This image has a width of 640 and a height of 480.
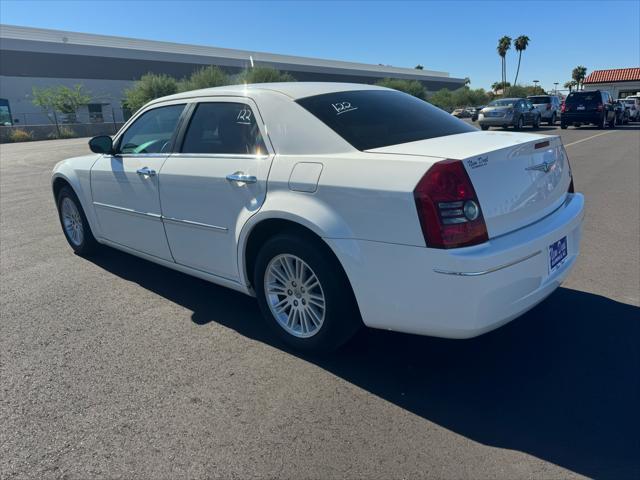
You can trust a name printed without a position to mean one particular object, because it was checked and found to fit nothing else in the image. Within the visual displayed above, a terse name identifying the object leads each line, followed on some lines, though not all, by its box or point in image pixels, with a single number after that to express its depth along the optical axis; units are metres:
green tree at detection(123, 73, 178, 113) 44.34
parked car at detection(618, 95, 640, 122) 32.62
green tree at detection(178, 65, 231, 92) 42.28
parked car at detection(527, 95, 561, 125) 29.52
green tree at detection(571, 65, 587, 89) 97.13
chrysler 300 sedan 2.61
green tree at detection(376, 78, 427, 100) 52.12
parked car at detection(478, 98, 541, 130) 22.70
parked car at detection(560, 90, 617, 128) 25.89
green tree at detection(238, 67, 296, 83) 40.66
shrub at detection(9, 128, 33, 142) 34.03
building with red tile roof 65.31
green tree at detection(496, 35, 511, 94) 87.12
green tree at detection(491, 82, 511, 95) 88.72
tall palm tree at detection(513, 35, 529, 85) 86.31
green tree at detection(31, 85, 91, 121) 44.34
